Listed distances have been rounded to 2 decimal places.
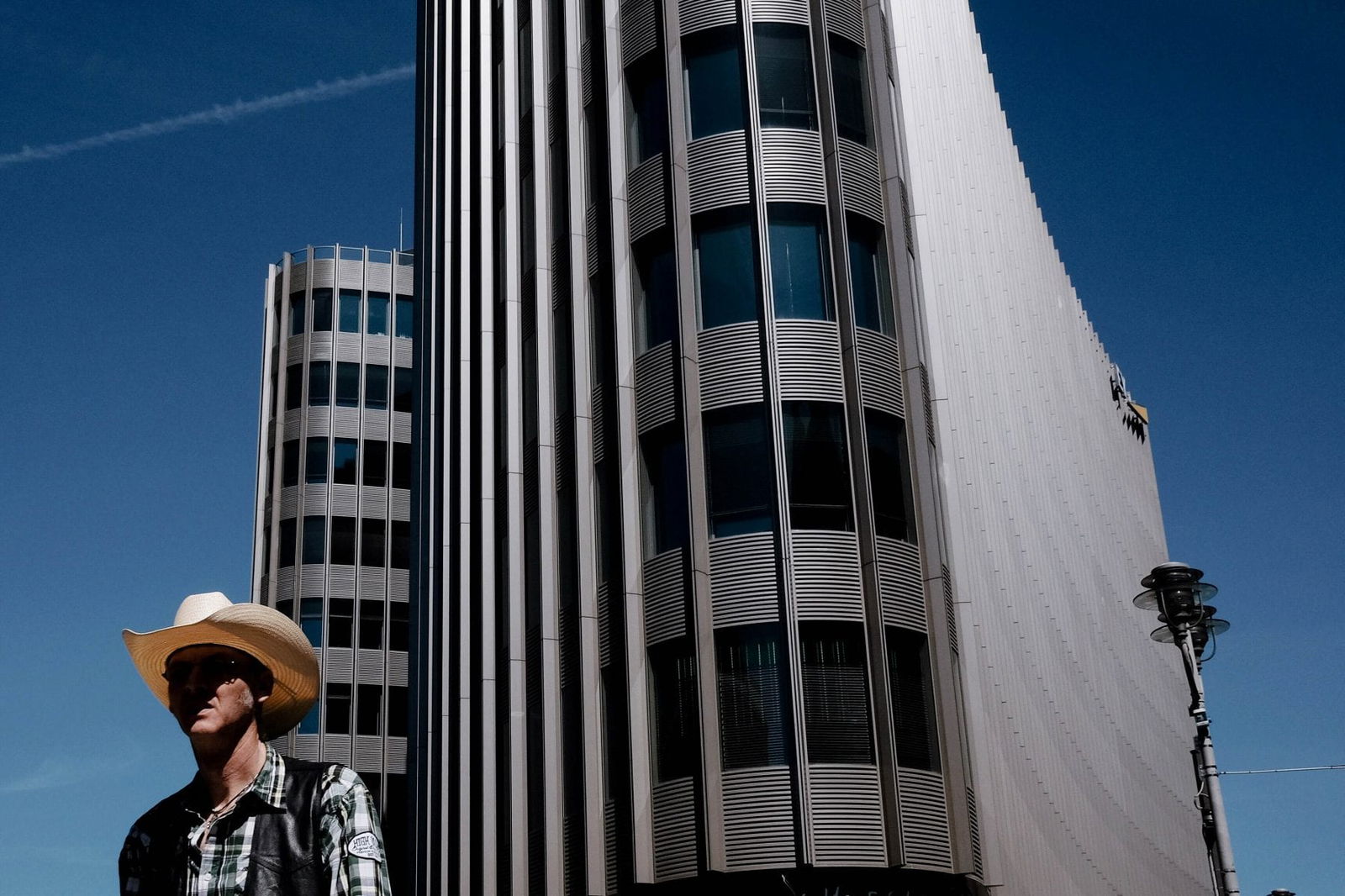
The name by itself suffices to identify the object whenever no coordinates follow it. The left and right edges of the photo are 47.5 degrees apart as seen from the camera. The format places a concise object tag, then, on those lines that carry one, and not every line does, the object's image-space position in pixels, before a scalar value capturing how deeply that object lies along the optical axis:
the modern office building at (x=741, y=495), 25.38
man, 4.60
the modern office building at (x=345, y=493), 58.38
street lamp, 19.33
